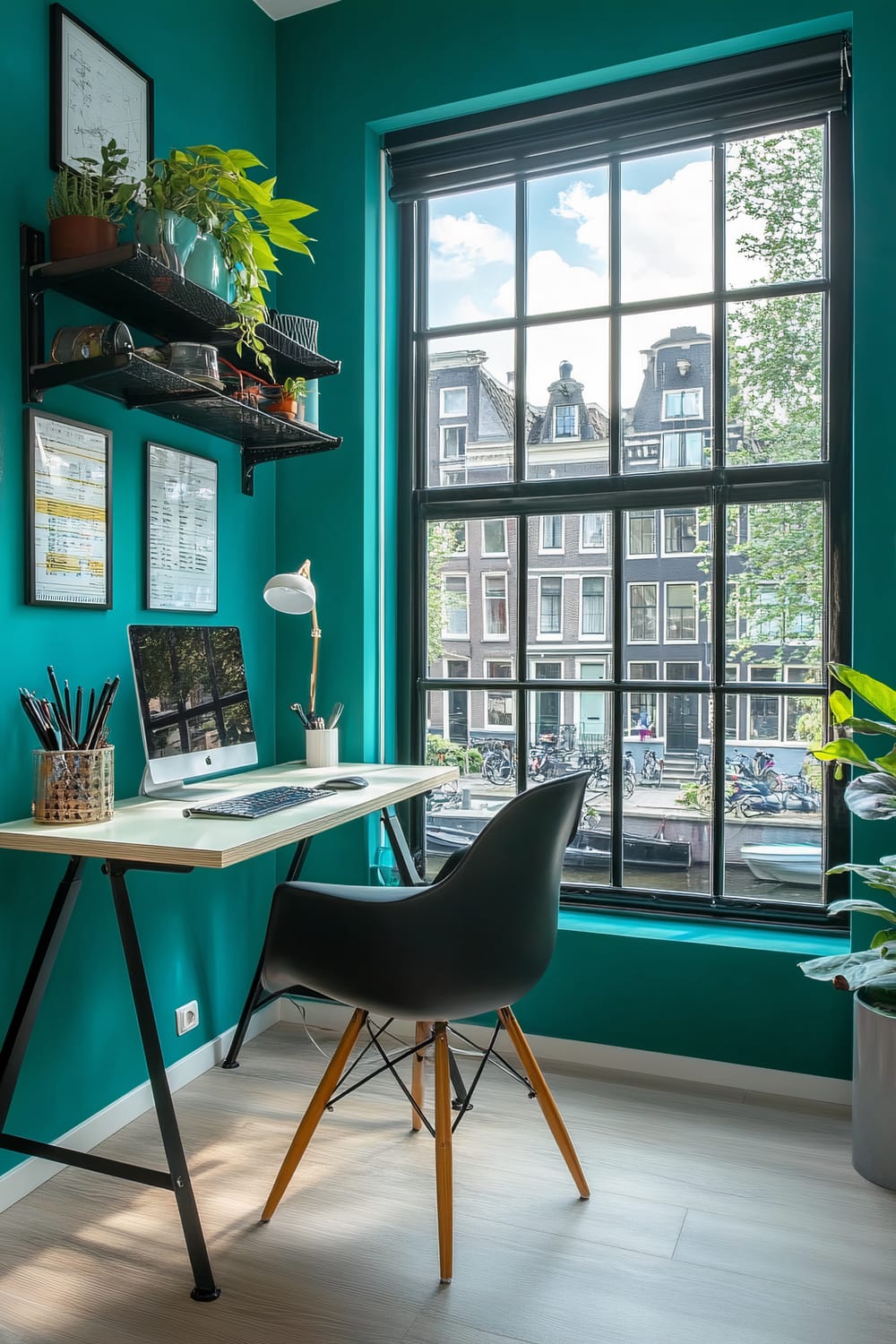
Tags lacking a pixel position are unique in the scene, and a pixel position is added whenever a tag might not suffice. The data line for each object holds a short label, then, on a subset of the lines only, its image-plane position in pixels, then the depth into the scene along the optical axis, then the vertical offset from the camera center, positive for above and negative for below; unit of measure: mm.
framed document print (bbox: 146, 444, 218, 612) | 2379 +327
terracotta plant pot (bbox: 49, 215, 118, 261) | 1950 +890
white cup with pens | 2748 -268
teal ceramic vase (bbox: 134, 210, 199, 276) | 1989 +910
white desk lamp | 2555 +164
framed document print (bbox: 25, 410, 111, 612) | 1995 +316
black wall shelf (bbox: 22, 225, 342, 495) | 1926 +796
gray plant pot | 2000 -985
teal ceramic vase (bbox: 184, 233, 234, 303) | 2098 +896
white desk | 1646 -391
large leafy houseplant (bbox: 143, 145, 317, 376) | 2082 +1049
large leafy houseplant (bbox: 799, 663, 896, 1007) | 1967 -333
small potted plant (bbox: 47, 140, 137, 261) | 1953 +949
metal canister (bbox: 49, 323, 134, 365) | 1917 +656
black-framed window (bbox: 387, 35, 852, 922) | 2555 +764
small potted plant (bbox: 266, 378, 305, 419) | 2496 +688
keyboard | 1937 -336
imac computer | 2215 -135
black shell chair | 1670 -532
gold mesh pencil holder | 1831 -272
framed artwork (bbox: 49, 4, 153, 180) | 2057 +1321
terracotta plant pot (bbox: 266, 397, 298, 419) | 2494 +665
